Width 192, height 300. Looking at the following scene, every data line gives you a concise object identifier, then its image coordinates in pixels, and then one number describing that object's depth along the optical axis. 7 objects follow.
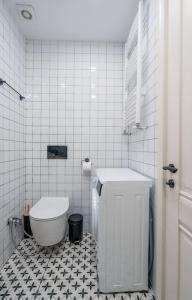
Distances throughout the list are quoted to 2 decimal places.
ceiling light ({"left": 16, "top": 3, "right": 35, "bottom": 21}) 1.78
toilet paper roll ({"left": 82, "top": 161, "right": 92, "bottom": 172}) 2.20
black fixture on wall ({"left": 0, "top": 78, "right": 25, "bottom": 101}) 1.67
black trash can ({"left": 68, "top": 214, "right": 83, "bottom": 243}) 2.13
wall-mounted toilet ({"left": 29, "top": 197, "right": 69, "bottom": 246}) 1.70
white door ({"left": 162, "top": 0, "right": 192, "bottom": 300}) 1.00
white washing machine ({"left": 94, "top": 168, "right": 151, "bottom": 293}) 1.39
